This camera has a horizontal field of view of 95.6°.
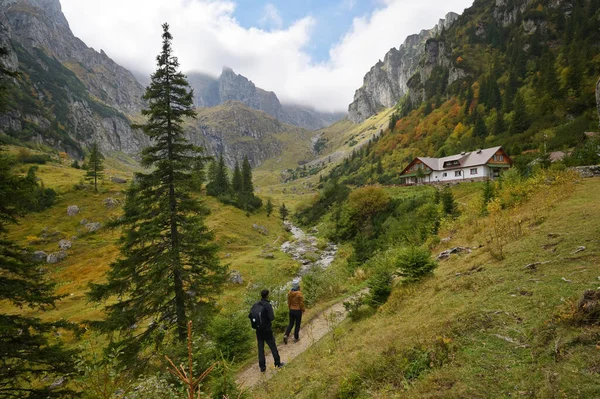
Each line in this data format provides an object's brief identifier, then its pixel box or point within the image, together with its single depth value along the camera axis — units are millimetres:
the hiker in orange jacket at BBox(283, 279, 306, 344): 10852
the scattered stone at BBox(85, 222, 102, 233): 48062
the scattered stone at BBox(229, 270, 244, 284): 29972
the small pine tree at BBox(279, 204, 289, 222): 76312
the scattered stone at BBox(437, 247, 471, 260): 13772
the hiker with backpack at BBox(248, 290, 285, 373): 9211
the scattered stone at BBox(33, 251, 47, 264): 38225
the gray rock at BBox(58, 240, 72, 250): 42178
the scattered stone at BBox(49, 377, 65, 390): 16619
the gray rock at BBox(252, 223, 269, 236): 55744
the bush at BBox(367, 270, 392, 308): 11203
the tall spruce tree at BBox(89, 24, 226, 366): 12844
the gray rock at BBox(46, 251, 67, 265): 38578
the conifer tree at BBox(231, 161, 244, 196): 70812
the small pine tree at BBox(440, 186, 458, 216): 24772
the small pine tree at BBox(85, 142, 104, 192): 59662
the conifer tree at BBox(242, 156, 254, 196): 70750
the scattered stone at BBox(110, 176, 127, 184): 72638
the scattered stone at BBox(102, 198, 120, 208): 56319
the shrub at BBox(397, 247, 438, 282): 11094
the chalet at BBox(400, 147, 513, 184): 48188
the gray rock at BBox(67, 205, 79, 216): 51719
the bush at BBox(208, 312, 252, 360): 12078
